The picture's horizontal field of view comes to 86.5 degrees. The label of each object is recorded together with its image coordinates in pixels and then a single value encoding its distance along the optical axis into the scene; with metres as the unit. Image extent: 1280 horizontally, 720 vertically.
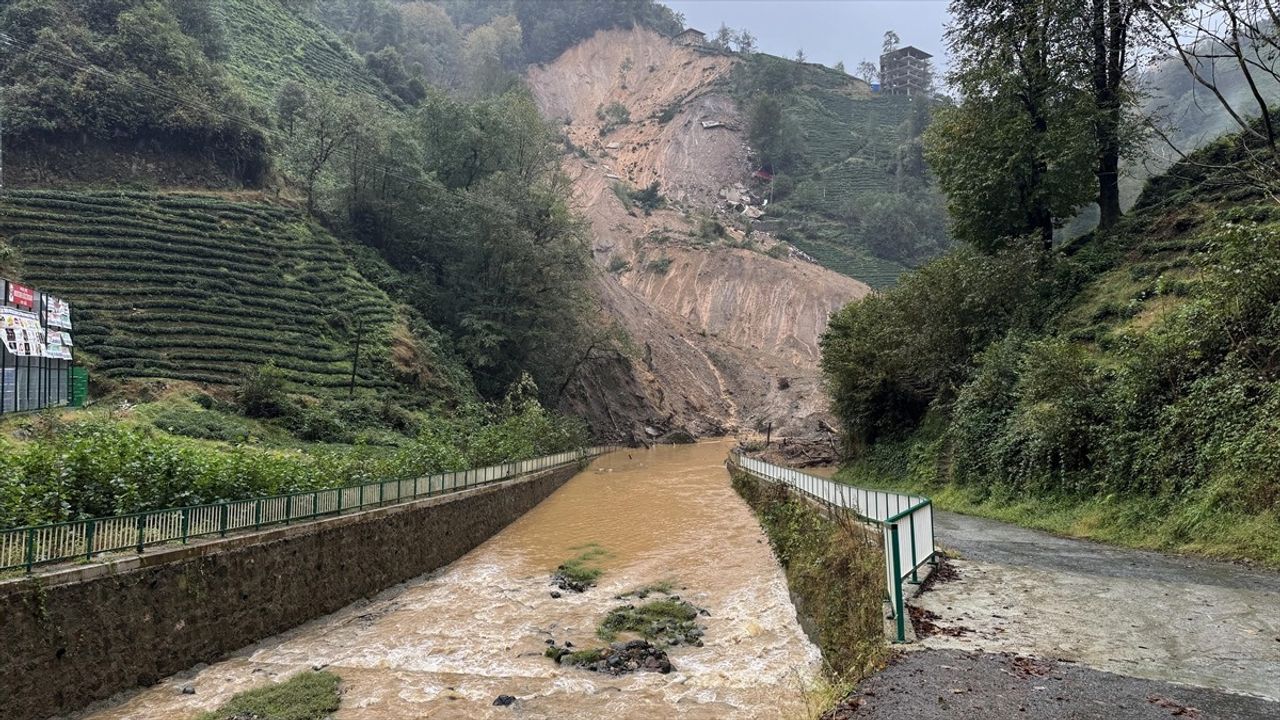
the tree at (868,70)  180.00
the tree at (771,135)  125.81
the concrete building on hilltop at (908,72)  166.38
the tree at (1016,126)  24.52
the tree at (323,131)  50.94
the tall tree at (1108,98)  23.09
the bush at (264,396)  30.88
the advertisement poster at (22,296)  25.14
